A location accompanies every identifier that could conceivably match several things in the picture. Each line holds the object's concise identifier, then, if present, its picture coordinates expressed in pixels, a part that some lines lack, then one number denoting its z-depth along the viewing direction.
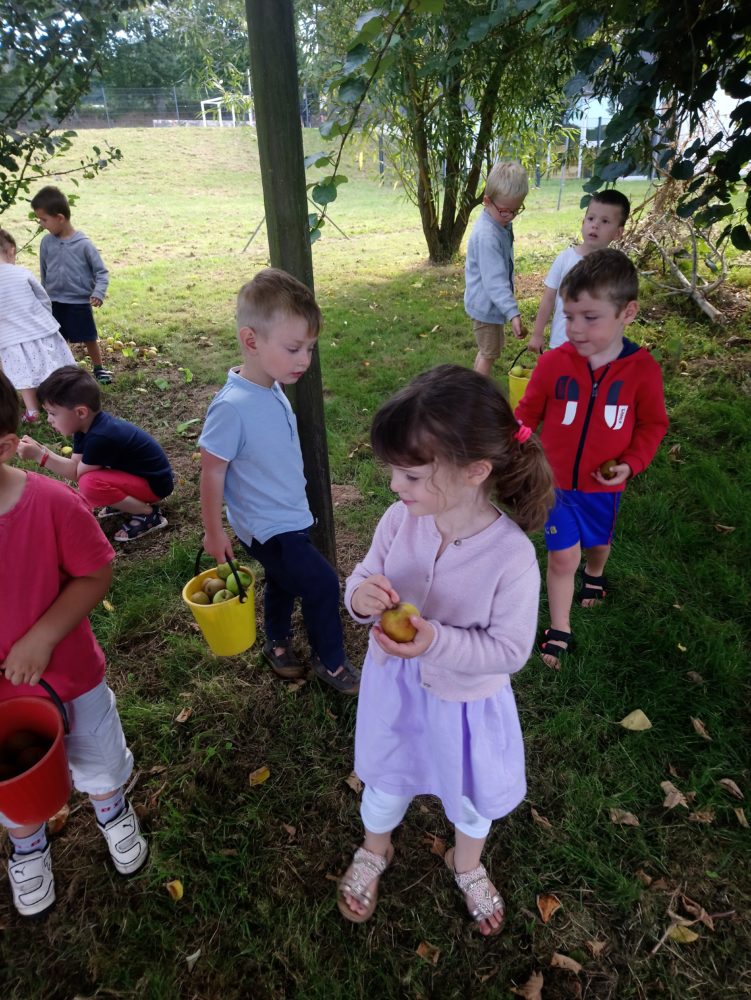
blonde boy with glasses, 4.11
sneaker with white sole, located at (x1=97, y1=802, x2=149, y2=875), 1.95
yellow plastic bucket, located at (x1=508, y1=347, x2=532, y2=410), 3.67
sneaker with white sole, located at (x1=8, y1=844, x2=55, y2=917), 1.85
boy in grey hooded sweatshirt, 5.70
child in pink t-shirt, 1.55
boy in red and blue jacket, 2.27
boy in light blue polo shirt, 1.97
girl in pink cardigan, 1.30
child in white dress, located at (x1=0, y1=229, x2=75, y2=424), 4.82
